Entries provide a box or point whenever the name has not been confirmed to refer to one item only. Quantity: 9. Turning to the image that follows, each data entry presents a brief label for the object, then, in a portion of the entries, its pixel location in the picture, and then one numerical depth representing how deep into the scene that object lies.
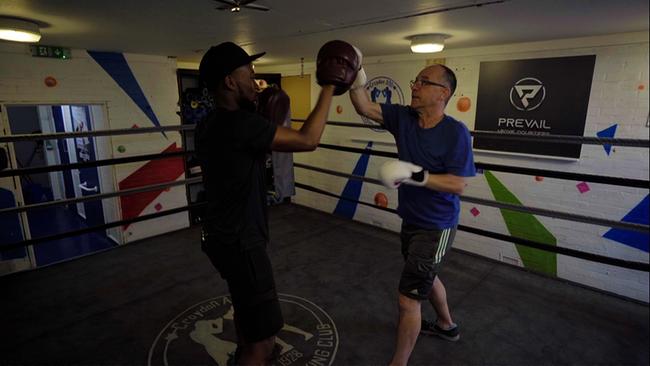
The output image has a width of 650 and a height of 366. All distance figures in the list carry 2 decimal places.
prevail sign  2.05
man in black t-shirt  1.33
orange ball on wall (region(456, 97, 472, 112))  3.71
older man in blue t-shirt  1.69
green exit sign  3.40
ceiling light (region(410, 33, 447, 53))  2.78
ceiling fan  1.90
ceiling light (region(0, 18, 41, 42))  2.17
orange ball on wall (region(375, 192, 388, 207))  4.57
